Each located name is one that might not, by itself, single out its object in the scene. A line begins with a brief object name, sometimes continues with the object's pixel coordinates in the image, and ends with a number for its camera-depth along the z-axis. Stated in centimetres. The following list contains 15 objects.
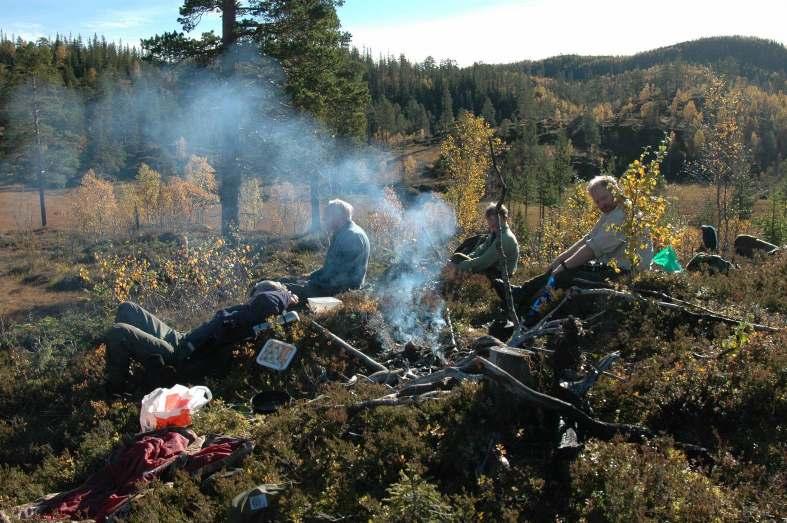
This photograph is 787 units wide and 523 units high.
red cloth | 411
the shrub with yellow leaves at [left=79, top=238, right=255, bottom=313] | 1123
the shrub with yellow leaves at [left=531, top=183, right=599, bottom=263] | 1288
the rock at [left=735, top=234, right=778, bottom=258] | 877
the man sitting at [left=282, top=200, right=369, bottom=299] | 732
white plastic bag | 488
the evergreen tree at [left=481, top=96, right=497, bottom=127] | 7601
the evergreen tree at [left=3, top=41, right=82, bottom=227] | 4022
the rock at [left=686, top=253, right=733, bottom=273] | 691
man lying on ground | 604
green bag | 661
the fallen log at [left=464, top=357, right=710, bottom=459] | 367
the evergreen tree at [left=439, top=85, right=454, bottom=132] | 7962
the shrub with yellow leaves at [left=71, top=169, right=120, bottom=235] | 3525
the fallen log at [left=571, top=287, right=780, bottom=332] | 491
